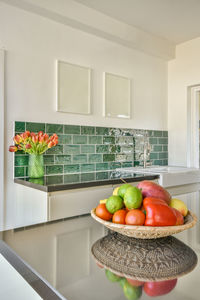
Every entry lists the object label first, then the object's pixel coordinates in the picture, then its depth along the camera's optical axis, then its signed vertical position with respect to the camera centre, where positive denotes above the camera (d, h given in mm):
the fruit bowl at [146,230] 706 -205
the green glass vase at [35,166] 2277 -120
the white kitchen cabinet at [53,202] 1922 -383
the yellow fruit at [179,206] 859 -171
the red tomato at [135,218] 730 -178
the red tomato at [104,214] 812 -186
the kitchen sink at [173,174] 2654 -233
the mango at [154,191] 829 -122
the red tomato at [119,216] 758 -182
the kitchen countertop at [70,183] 1913 -230
